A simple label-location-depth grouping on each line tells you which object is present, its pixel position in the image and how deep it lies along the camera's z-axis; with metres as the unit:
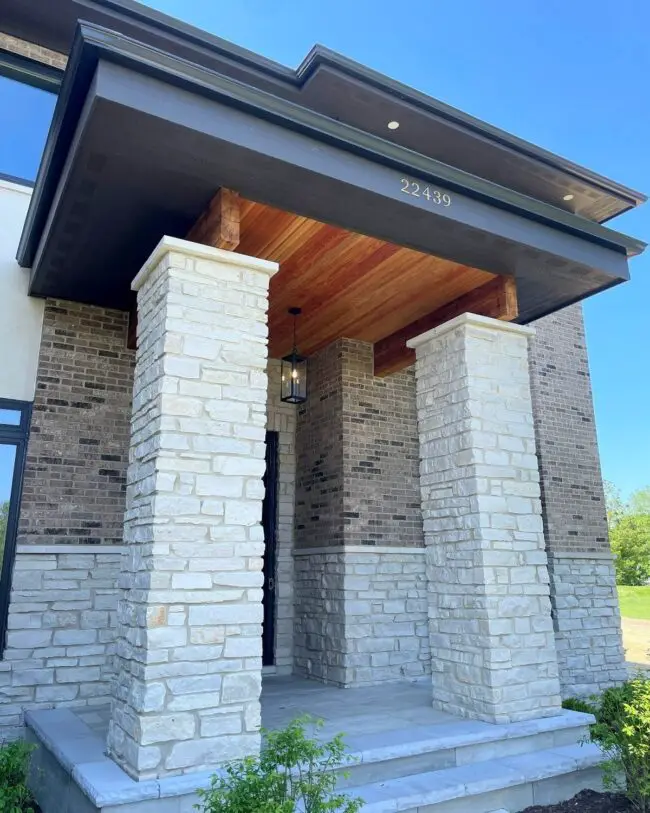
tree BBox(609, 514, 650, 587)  29.53
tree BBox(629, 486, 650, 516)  36.12
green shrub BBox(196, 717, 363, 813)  2.56
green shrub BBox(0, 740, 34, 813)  3.47
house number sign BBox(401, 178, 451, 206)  4.12
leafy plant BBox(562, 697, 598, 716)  5.56
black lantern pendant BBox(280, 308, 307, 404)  6.16
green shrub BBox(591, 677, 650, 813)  3.61
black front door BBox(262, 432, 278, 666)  6.73
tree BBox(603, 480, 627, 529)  34.75
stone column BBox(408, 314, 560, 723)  4.46
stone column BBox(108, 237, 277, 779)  3.25
